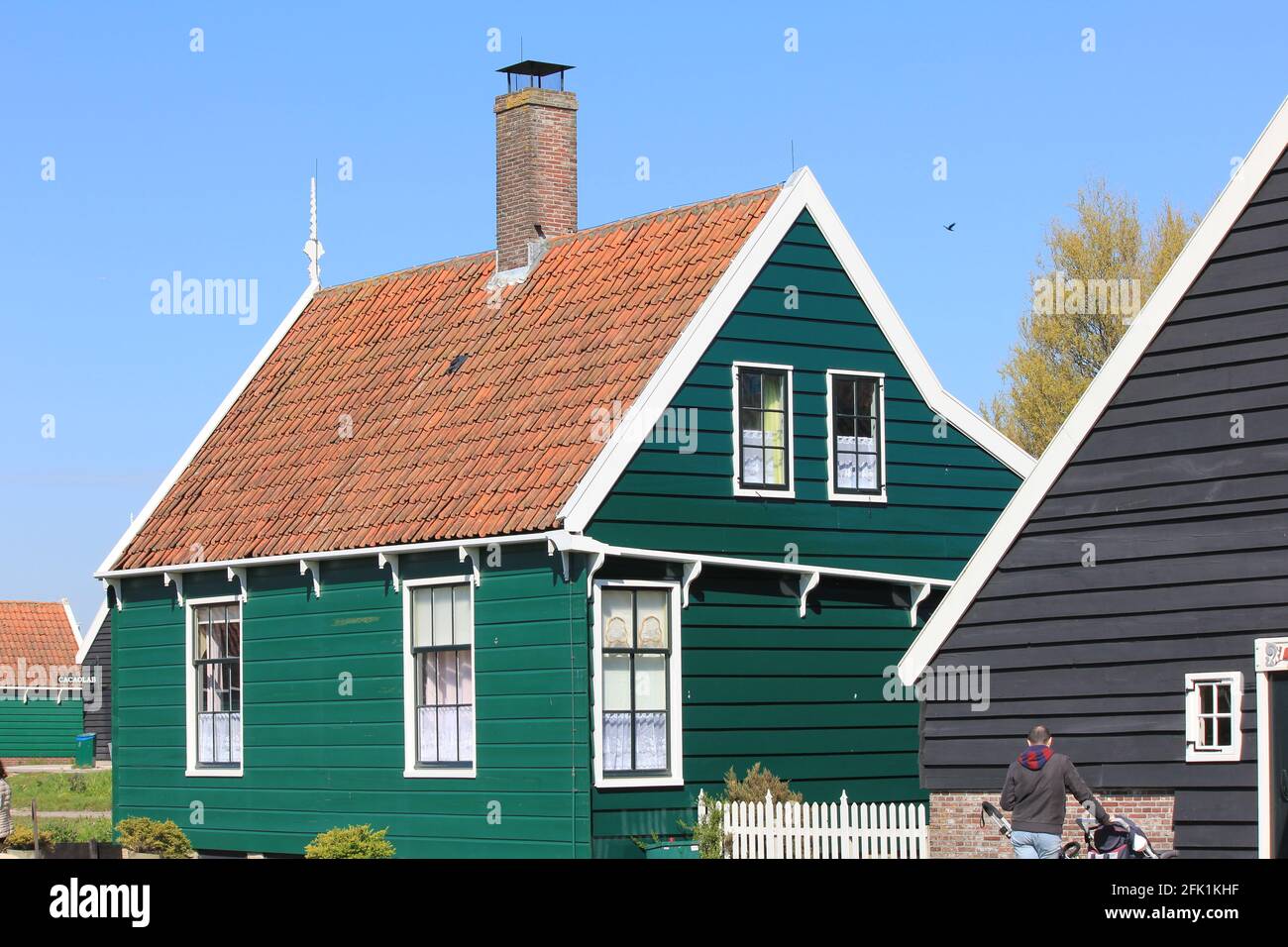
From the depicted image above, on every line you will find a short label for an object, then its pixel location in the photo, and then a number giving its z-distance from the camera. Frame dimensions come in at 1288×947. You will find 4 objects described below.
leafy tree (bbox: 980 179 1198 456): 48.75
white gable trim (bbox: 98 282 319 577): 27.62
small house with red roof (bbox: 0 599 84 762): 65.06
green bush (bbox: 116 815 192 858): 25.17
